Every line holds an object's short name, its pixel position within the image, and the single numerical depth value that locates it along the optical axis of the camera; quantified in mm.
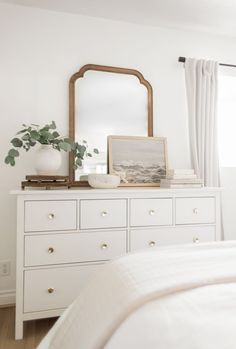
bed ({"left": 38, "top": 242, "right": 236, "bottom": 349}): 653
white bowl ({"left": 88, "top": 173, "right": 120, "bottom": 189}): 2221
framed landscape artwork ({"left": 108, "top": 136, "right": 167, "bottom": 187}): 2596
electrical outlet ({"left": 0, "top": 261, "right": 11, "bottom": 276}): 2455
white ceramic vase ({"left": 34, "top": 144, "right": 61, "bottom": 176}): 2152
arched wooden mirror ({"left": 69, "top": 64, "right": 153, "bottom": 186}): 2598
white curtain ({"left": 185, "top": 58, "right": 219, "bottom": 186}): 2875
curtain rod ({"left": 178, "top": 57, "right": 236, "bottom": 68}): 2904
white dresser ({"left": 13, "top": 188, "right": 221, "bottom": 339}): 1919
